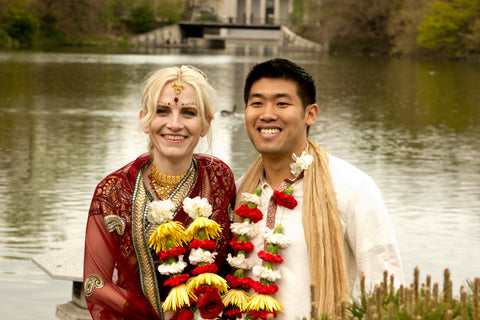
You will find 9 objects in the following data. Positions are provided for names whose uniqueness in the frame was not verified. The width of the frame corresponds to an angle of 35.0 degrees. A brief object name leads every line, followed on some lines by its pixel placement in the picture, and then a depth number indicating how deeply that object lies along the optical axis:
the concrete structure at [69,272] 5.33
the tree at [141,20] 89.25
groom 3.10
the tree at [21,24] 61.69
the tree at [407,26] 60.53
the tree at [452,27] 54.78
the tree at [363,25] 70.00
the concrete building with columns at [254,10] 123.00
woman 3.11
